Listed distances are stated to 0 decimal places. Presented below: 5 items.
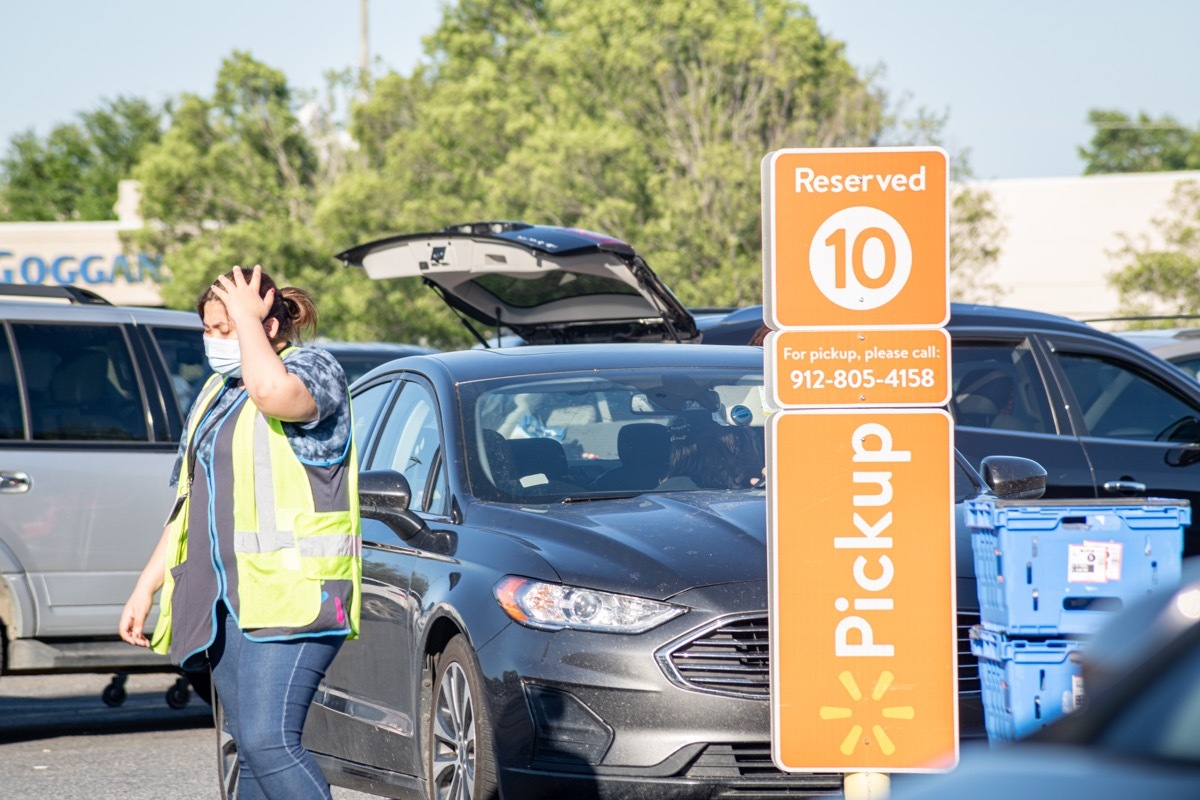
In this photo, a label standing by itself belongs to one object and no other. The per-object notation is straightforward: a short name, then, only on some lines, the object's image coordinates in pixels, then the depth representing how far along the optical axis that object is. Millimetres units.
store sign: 85620
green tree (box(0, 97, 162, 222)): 144913
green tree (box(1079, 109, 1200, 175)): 173490
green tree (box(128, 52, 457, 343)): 71106
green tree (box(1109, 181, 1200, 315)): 65875
